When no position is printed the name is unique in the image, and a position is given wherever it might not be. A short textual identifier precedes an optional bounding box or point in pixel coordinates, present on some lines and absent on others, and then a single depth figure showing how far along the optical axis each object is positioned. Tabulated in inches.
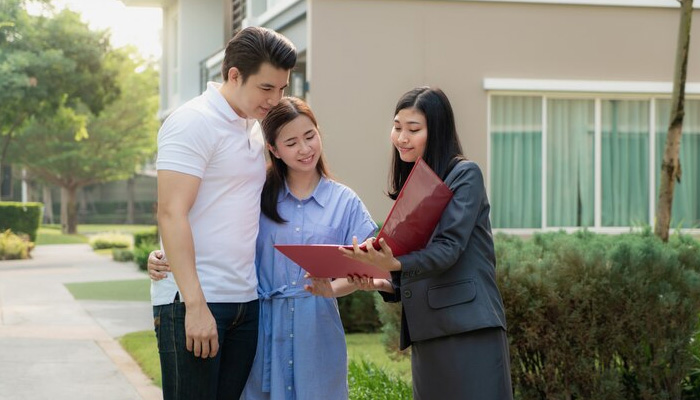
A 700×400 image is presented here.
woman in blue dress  149.6
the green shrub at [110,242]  1254.3
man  132.7
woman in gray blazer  136.4
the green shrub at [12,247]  1016.9
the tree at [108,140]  1668.3
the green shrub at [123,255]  992.9
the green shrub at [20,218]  1169.4
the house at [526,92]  469.4
